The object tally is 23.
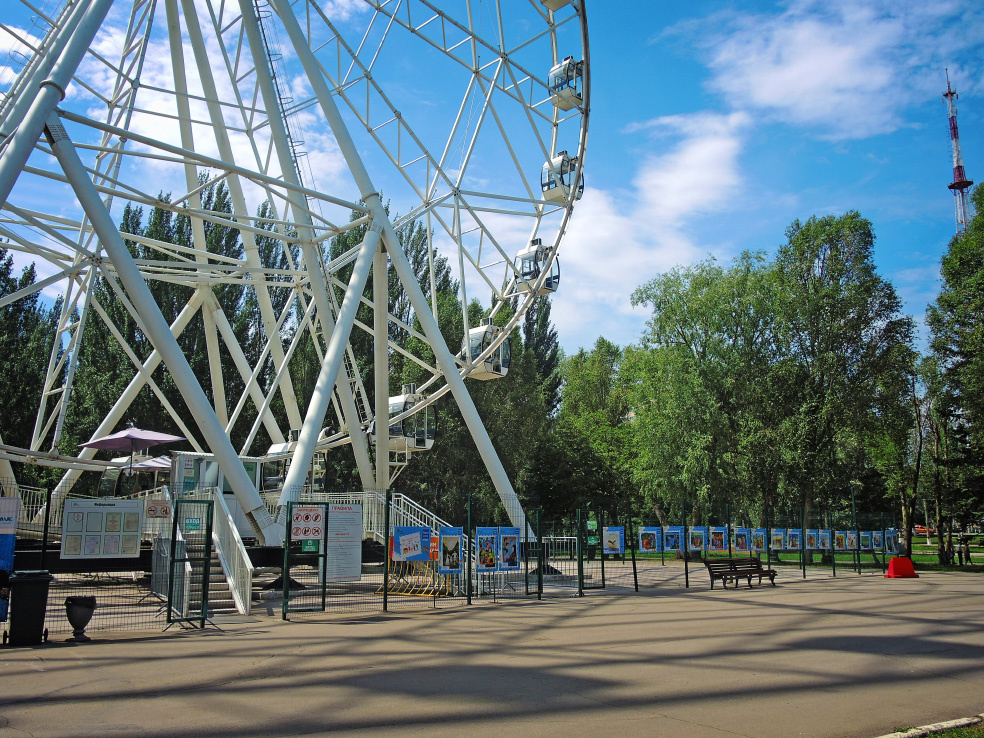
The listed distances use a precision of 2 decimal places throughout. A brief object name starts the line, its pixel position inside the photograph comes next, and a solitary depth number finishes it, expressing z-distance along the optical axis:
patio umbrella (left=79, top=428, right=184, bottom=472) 22.59
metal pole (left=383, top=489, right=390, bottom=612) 16.17
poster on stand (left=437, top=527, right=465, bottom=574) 18.33
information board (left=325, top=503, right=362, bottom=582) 16.69
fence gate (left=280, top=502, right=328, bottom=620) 16.08
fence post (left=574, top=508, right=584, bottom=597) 19.90
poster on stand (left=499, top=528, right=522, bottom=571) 19.11
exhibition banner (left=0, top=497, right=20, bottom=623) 12.69
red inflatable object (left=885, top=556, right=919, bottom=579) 26.28
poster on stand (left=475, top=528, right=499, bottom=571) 18.91
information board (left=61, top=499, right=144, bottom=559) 14.23
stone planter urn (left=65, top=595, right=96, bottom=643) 12.19
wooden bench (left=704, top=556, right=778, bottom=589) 22.75
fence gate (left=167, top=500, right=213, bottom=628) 13.89
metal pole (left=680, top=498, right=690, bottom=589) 22.37
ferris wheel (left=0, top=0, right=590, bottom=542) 15.76
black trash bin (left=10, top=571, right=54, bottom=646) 11.69
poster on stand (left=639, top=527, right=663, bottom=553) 23.19
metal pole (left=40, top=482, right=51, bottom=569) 13.67
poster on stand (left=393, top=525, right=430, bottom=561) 17.12
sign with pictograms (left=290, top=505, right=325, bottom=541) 16.23
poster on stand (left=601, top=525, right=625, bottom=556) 21.25
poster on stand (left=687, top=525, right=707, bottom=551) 23.83
